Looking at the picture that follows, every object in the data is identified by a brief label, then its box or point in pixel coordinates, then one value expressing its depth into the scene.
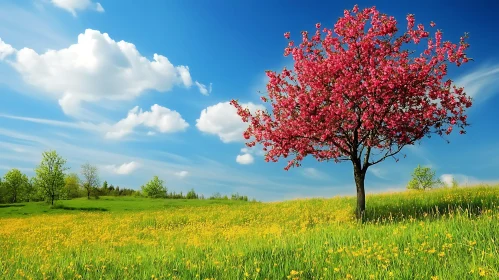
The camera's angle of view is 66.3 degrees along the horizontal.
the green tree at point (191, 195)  79.75
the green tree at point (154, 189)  95.06
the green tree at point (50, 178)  63.78
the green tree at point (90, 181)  82.50
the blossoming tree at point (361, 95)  18.16
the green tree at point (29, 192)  89.19
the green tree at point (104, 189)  96.44
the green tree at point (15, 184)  90.06
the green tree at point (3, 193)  91.31
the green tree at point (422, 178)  68.50
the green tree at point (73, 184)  92.31
